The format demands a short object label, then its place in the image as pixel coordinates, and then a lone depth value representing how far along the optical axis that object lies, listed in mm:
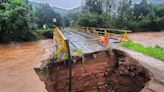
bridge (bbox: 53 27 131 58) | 3117
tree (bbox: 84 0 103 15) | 13221
